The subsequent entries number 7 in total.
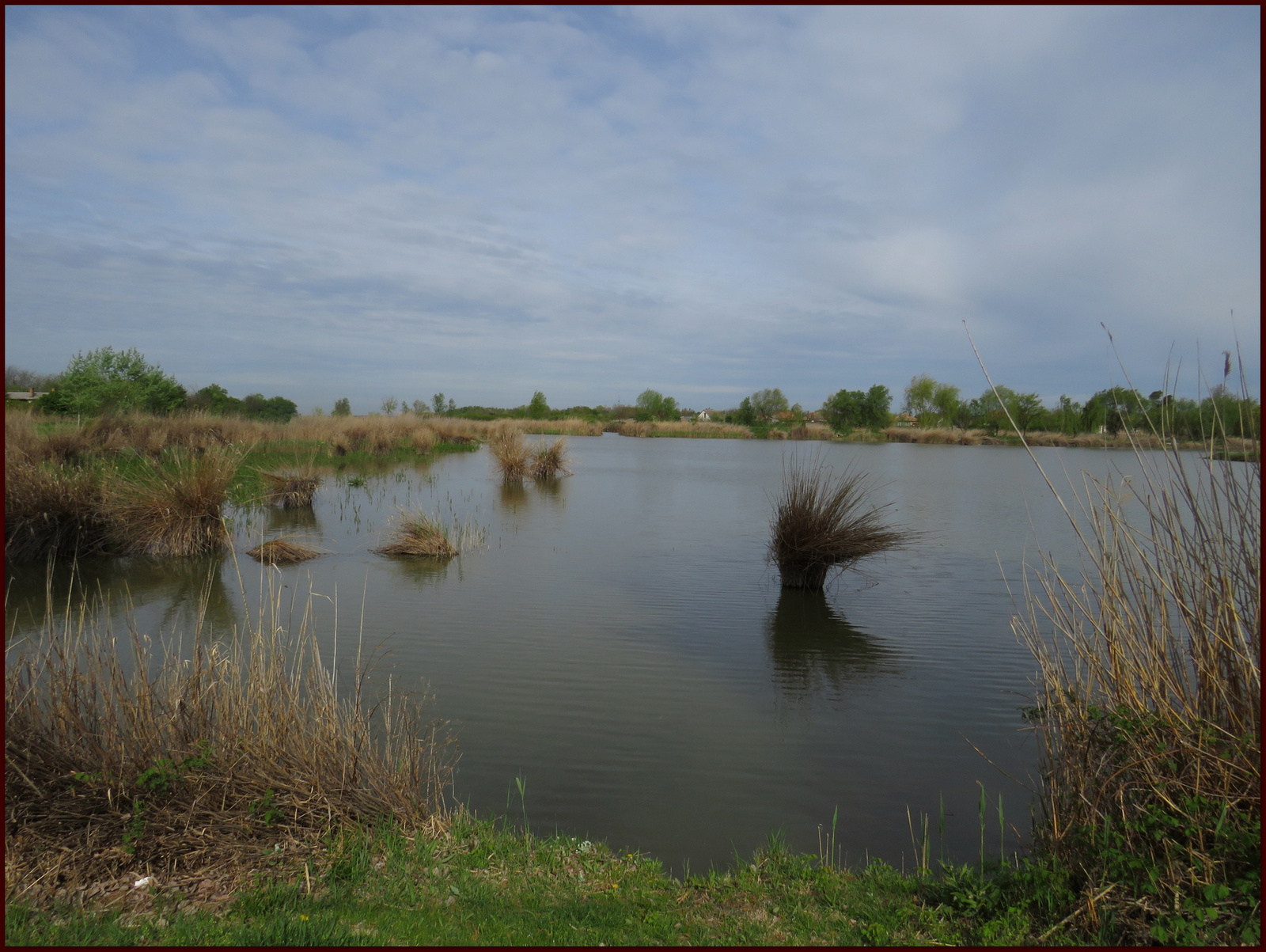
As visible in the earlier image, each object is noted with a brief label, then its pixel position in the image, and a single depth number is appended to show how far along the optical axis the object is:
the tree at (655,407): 92.69
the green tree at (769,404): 80.94
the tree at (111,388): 30.30
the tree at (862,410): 70.31
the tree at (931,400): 75.54
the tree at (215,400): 39.72
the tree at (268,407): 52.28
